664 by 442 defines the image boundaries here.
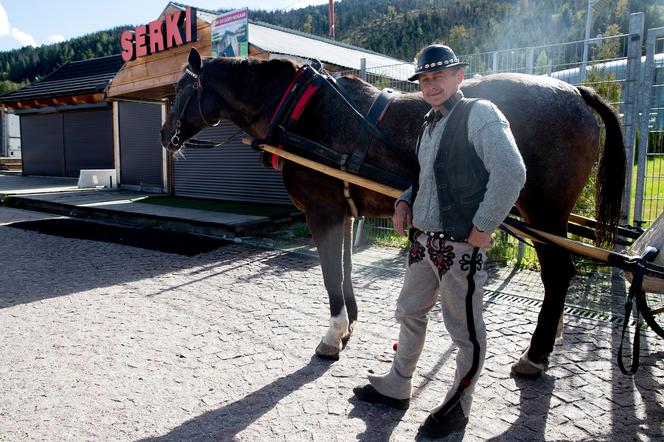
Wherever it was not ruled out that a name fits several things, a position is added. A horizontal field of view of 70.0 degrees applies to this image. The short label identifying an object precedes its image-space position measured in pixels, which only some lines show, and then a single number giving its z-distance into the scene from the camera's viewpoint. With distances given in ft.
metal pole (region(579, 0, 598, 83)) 19.16
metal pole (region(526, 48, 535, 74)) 20.42
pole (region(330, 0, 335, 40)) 68.80
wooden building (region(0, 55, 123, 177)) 59.41
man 6.90
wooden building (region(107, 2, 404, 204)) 33.60
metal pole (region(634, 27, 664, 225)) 17.53
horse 9.75
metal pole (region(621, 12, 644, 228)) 17.78
